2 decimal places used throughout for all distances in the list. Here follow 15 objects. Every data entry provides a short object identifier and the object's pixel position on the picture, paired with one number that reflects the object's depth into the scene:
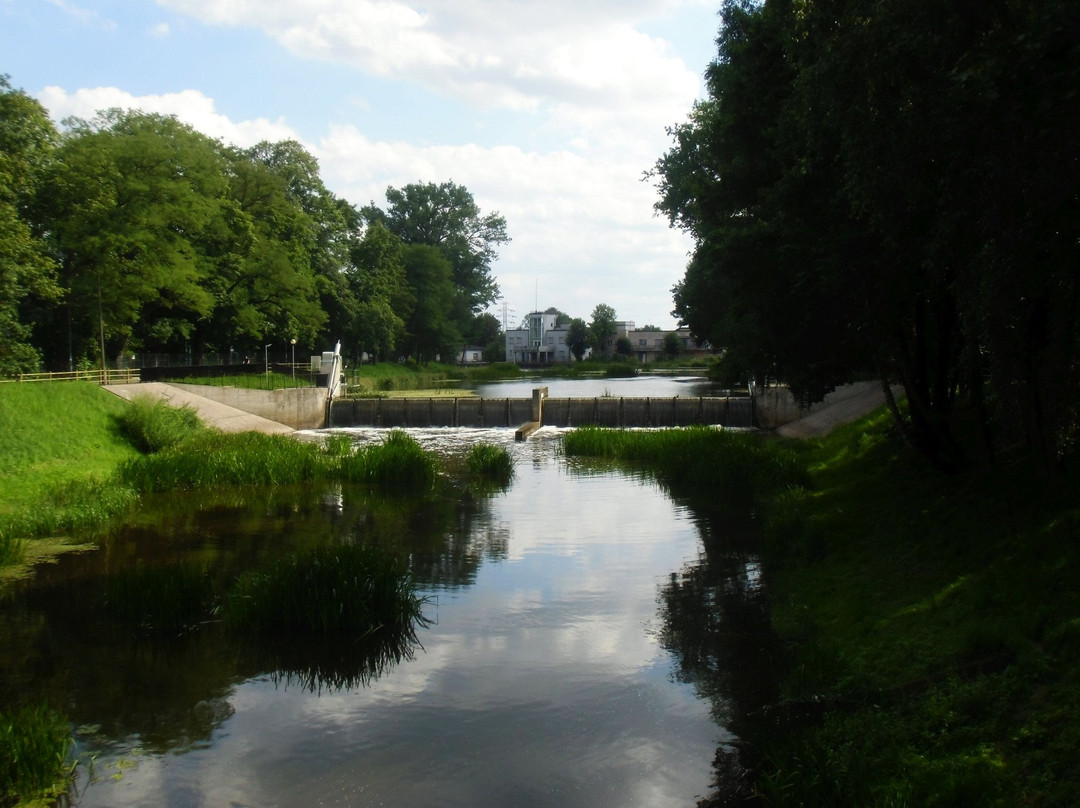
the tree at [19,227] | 31.95
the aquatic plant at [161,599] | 12.47
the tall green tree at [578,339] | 149.75
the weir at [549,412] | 42.78
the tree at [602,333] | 146.36
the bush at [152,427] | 30.83
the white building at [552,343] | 150.01
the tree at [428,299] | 95.31
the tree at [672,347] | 135.38
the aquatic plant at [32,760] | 7.83
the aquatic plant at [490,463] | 27.91
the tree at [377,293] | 71.56
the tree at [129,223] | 41.47
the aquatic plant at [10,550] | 16.14
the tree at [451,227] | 113.25
